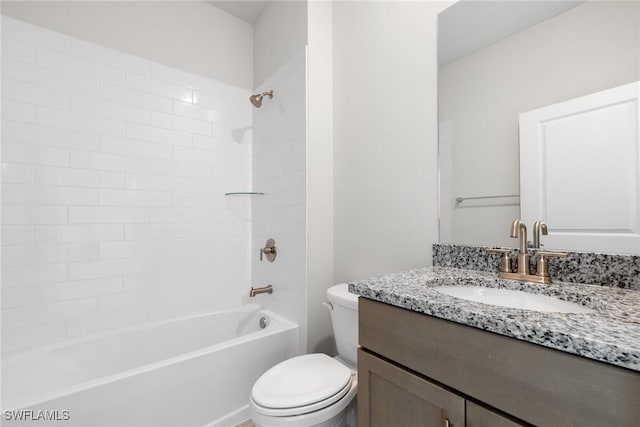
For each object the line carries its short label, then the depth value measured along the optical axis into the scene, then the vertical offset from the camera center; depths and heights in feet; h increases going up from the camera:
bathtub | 3.60 -2.55
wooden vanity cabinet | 1.51 -1.10
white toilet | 3.34 -2.26
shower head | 6.42 +2.63
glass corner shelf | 6.72 +0.51
